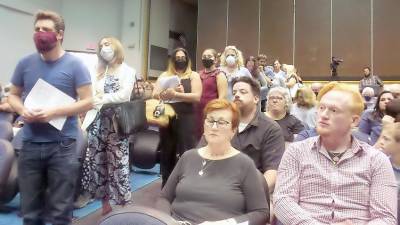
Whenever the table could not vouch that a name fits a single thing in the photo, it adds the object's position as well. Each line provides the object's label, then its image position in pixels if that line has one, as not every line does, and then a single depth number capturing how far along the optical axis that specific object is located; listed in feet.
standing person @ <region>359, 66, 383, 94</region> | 27.68
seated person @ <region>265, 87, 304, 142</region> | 11.50
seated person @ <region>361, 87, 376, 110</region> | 18.69
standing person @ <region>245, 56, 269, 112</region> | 16.52
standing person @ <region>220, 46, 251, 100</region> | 14.15
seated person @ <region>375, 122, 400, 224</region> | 7.30
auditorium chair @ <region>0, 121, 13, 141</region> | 12.56
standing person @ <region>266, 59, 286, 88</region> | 19.75
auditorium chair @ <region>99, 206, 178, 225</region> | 3.77
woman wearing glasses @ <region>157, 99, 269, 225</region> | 6.15
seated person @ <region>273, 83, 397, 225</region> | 5.53
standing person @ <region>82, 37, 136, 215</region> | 10.23
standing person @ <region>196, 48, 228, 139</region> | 11.81
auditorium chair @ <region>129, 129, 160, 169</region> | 15.51
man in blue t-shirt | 6.97
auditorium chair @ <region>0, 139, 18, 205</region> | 10.50
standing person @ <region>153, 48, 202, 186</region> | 11.38
